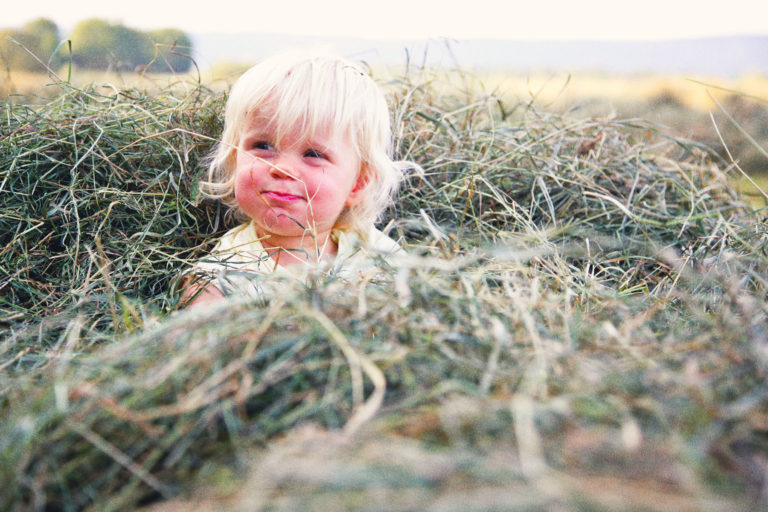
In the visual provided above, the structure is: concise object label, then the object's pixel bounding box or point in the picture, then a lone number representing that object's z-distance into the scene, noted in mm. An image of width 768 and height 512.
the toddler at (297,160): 1451
